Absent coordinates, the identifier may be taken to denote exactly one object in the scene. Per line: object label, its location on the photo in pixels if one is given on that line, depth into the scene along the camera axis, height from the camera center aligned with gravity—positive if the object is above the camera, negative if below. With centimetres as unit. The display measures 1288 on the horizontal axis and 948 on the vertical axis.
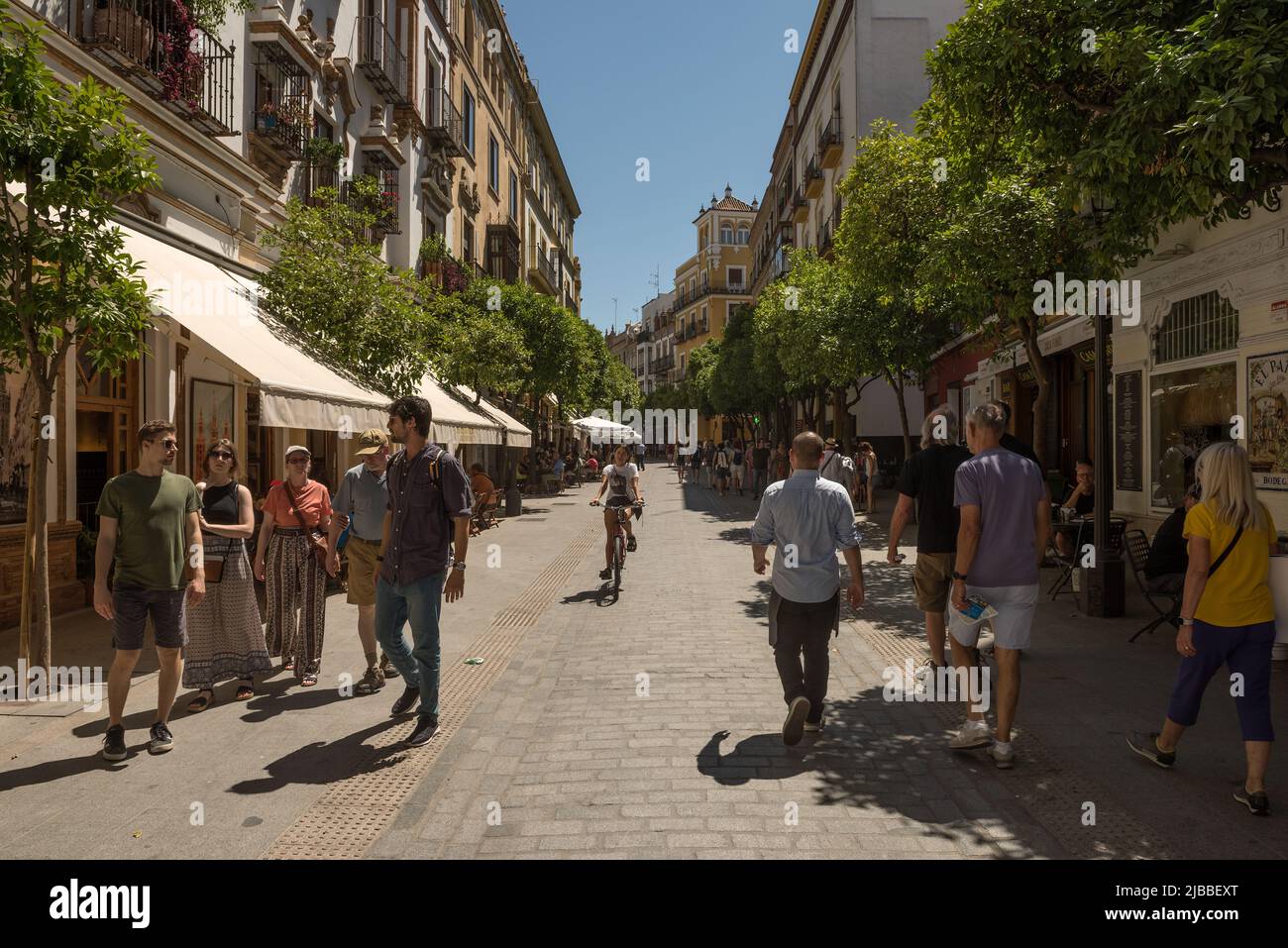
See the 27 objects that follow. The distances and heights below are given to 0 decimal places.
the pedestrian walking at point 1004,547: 457 -41
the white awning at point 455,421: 1411 +81
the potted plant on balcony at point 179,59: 1013 +477
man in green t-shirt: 475 -53
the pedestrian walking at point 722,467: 3047 +2
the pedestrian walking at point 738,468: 3304 -2
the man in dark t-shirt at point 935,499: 579 -21
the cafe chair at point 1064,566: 933 -104
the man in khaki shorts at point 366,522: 609 -39
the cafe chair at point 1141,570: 682 -95
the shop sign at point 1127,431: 1166 +49
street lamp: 845 -80
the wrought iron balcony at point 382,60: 1798 +867
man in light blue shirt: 497 -57
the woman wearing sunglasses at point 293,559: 643 -67
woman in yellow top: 399 -56
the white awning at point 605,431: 3477 +143
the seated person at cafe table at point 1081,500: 966 -36
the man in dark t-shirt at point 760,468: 2720 -1
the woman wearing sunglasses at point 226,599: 582 -89
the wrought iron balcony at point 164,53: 916 +465
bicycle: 997 -88
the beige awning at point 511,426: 1989 +96
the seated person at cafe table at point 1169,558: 697 -71
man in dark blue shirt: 504 -39
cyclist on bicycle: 1019 -21
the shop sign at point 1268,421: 851 +46
